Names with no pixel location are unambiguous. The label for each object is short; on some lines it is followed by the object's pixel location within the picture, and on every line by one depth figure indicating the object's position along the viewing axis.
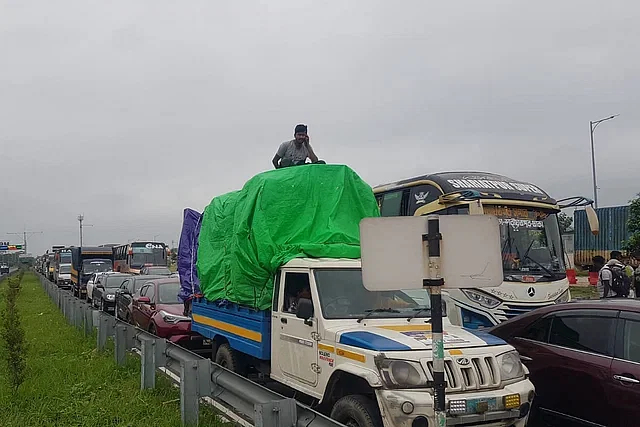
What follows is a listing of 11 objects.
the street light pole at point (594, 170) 38.38
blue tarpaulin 11.32
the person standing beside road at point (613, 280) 13.73
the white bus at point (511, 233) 10.71
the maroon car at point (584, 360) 5.61
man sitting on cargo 10.15
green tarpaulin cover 7.86
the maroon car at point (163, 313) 12.45
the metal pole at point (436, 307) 4.12
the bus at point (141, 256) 36.06
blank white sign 4.18
